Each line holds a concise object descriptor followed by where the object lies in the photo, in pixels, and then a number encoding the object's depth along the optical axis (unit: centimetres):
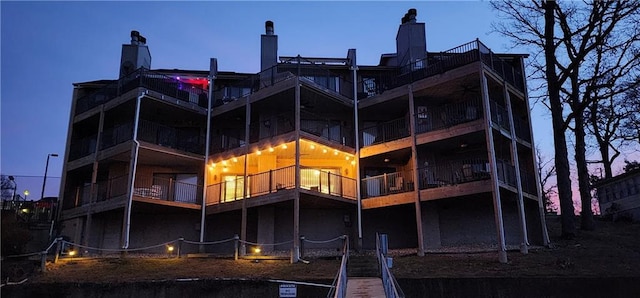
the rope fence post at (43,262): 1936
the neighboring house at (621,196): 2988
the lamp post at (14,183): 3617
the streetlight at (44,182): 3653
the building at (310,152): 2366
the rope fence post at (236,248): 2214
